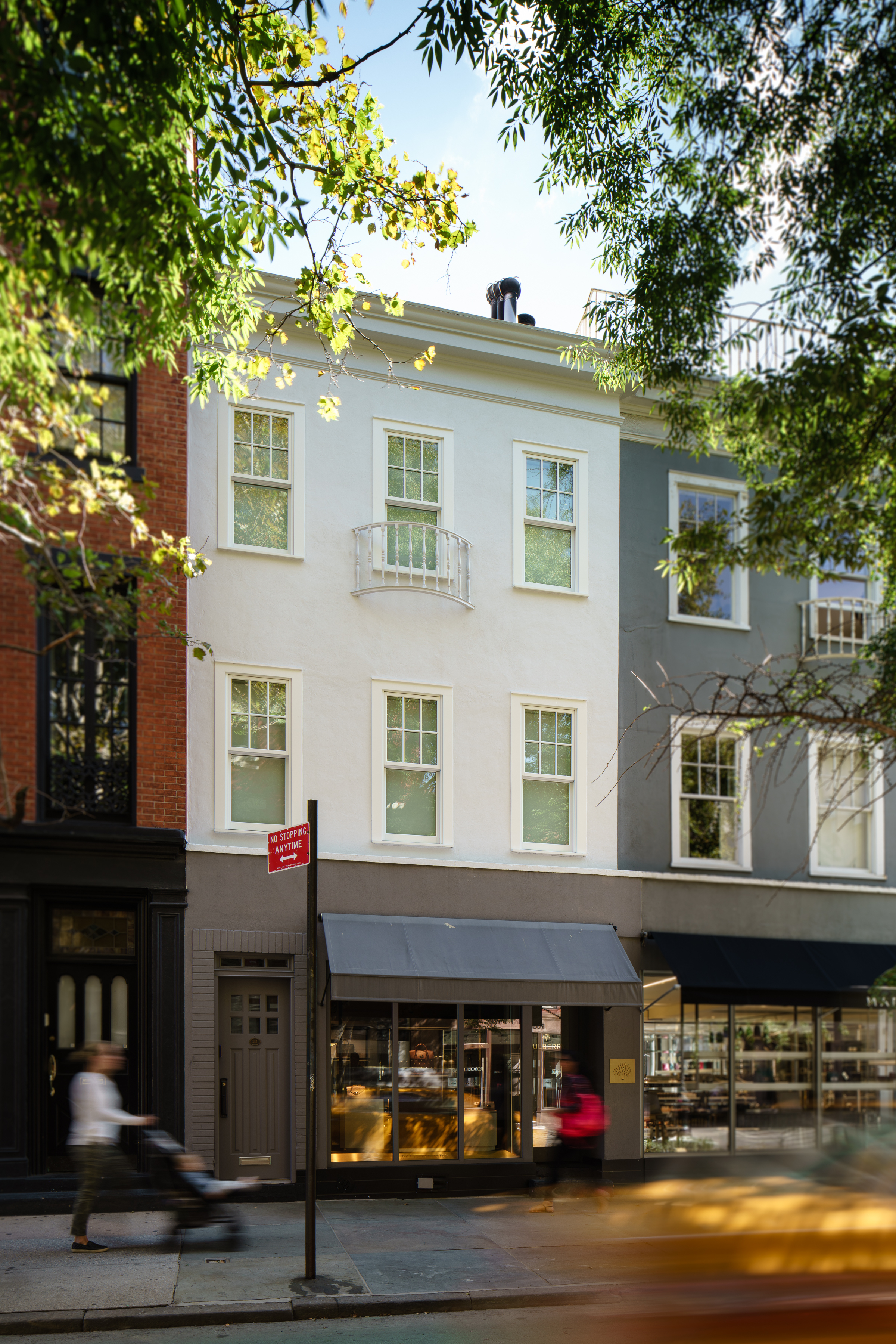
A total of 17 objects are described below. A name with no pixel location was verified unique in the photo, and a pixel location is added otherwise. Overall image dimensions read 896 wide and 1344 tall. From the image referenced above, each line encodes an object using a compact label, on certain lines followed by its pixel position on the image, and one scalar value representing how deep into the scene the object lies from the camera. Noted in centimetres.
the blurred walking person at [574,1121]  1330
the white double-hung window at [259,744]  1461
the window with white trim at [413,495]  1581
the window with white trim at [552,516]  1675
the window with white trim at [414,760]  1548
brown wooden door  1399
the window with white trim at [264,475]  1502
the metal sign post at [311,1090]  934
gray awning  1407
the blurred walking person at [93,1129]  1039
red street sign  971
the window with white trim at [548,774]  1625
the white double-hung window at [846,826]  1788
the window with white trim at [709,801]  1711
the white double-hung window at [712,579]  1761
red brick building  1280
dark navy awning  1590
